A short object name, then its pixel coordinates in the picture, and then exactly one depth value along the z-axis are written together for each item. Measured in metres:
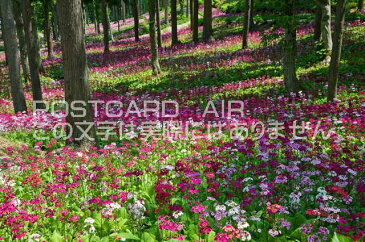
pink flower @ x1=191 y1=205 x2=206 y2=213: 4.43
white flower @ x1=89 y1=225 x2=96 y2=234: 4.68
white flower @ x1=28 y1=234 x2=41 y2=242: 4.19
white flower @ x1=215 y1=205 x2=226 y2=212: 4.53
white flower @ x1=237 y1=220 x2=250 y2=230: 4.09
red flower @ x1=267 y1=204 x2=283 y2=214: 4.34
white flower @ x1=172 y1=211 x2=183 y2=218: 4.46
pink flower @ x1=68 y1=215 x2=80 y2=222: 4.69
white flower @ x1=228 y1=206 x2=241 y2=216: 4.47
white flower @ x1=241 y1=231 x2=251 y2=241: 3.95
